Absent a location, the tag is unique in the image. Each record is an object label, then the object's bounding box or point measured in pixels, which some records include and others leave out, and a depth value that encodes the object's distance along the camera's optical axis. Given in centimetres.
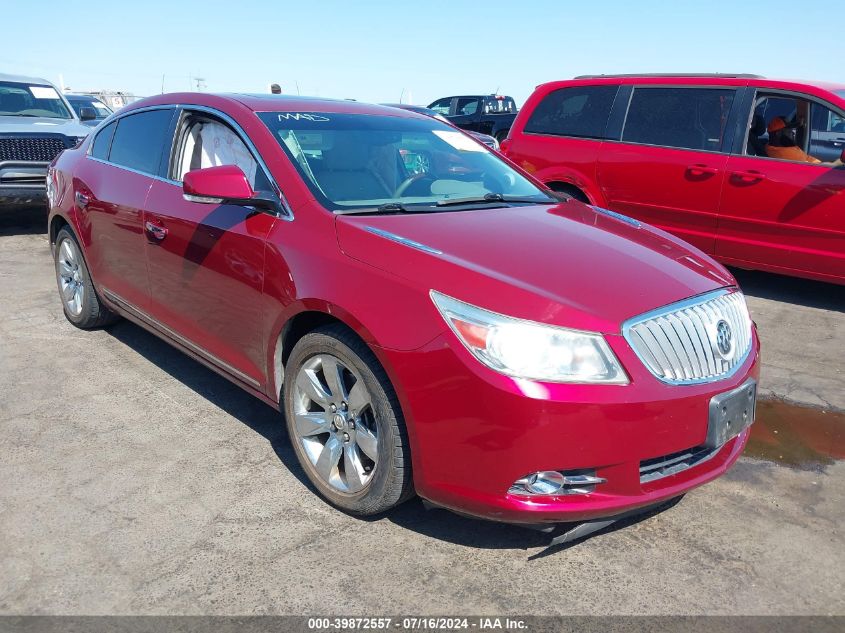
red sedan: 244
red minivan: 615
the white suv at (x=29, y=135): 878
